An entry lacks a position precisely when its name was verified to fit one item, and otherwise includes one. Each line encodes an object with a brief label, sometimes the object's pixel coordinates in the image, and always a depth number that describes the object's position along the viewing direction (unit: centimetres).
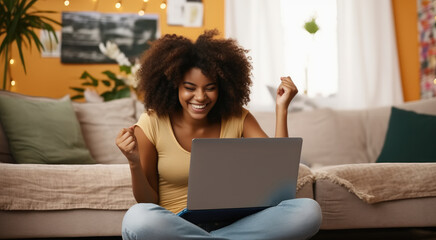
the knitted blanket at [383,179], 225
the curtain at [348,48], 393
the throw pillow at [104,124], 275
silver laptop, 135
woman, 148
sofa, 204
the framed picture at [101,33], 377
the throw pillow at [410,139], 268
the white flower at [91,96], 319
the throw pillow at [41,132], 241
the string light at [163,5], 391
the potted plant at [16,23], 303
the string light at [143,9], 387
